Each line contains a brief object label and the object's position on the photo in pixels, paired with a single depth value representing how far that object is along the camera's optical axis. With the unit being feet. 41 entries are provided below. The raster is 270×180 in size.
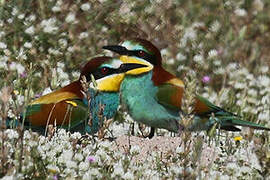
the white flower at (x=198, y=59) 49.02
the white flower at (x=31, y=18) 46.37
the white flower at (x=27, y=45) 44.52
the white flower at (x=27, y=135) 29.01
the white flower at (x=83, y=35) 49.79
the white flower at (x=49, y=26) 46.54
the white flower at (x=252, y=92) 46.32
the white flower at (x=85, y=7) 51.22
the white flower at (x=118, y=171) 25.13
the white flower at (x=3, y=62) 40.68
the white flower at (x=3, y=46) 43.00
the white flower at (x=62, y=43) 47.16
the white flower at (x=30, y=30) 45.44
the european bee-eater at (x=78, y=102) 33.37
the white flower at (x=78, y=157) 26.04
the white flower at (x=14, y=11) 46.09
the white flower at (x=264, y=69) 50.14
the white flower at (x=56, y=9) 49.50
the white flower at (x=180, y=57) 49.74
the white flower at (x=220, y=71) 49.55
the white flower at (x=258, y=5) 59.70
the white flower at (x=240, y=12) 57.67
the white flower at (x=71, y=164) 25.26
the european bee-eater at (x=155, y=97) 36.63
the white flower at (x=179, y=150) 28.23
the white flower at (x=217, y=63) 49.78
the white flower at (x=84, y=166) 25.77
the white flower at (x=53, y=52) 45.94
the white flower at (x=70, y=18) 48.73
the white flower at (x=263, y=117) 41.16
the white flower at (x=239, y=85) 47.98
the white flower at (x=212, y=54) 49.34
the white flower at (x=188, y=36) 51.93
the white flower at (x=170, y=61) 49.80
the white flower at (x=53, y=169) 25.13
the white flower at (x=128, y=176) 25.14
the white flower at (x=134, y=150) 27.99
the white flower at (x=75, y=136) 29.91
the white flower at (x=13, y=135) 27.04
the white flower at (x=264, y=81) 47.52
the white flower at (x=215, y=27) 54.49
